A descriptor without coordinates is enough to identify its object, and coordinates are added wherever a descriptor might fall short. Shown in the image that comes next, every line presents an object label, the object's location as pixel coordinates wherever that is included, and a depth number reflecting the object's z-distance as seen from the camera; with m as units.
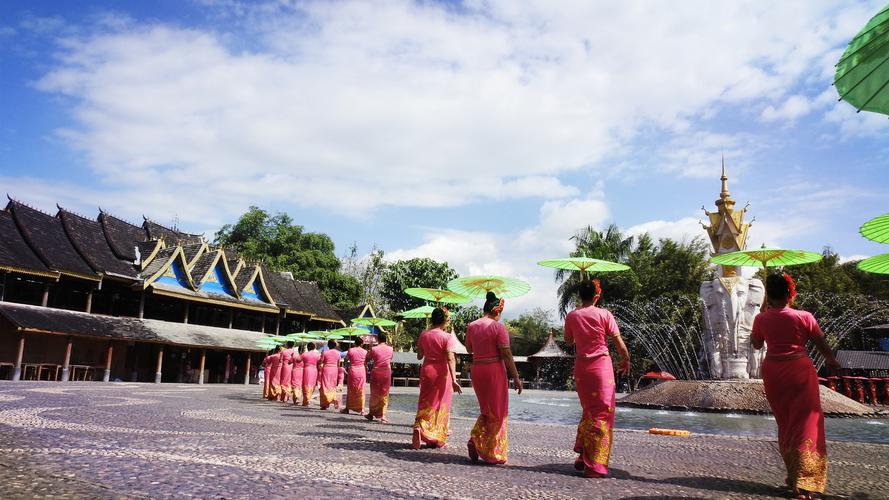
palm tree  38.16
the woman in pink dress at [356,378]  11.42
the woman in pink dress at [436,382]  6.39
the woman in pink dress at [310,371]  13.83
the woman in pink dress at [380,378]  10.06
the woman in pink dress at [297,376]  14.72
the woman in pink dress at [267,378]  16.75
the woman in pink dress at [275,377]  16.12
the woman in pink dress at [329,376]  12.74
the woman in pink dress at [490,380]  5.43
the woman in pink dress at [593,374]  4.88
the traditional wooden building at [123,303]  22.88
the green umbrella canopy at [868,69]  4.54
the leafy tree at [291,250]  46.78
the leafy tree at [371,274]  51.36
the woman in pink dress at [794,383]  4.20
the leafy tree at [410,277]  44.56
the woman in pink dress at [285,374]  15.44
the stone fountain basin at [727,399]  12.41
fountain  12.73
